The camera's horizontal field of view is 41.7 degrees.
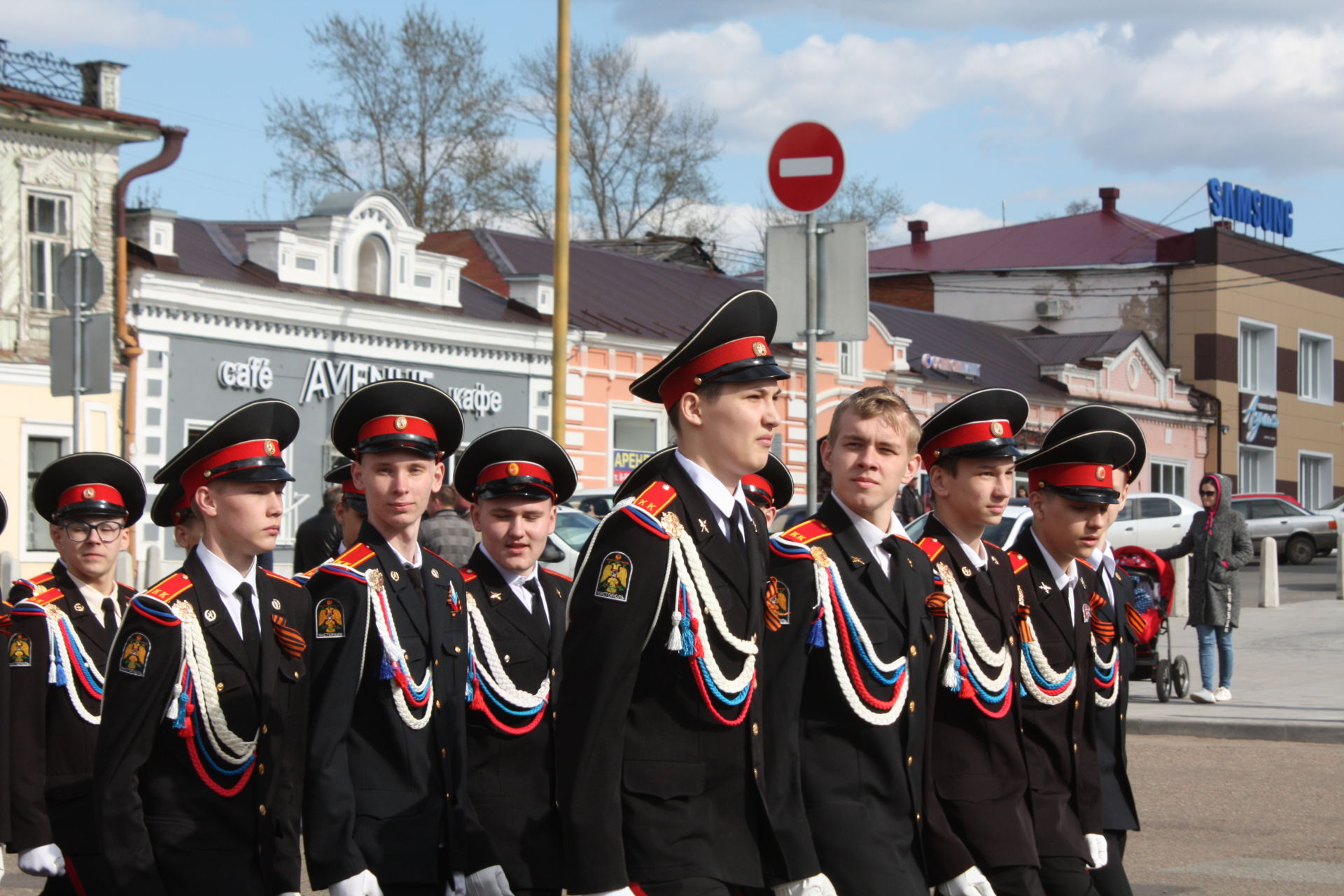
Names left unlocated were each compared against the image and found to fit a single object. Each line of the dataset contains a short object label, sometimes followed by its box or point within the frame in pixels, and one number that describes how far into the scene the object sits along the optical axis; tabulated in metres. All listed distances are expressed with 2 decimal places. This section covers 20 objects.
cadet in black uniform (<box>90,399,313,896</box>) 4.50
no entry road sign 10.44
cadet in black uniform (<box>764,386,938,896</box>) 4.34
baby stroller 13.88
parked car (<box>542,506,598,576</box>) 18.44
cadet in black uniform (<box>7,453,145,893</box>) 5.90
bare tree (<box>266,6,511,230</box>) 41.97
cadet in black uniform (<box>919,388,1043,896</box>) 4.79
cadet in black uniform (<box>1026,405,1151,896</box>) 5.66
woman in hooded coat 15.07
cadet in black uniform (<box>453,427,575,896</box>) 5.11
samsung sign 51.00
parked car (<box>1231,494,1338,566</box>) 36.97
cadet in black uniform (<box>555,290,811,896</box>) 3.78
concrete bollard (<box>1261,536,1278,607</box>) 24.70
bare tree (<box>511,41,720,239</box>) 48.03
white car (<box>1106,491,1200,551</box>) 32.59
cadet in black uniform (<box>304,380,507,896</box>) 4.70
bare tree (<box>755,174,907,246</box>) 50.84
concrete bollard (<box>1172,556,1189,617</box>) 23.80
